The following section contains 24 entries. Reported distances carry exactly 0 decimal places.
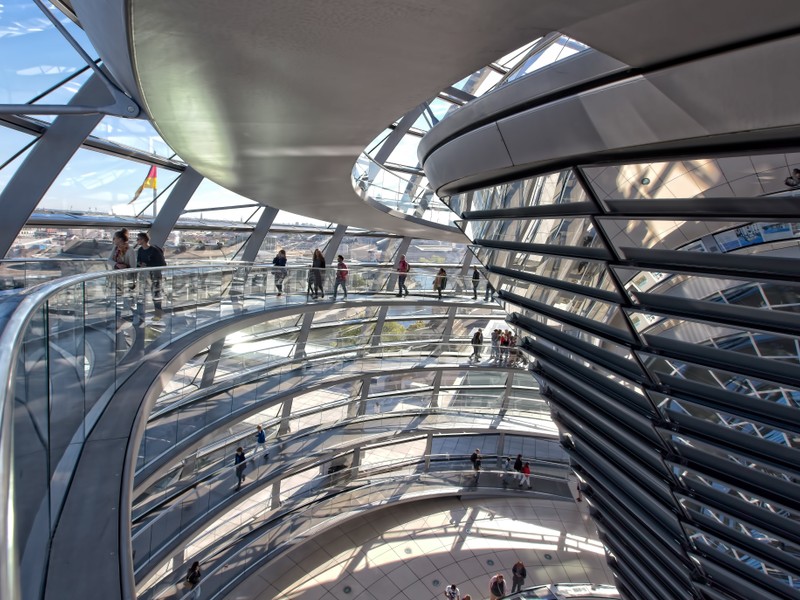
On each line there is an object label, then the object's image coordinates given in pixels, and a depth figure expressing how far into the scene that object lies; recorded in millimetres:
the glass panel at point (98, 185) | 10562
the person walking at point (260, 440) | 17250
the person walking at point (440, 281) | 19431
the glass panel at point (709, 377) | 4574
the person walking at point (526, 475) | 20594
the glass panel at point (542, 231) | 4078
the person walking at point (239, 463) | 14484
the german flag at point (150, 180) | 12739
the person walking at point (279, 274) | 13992
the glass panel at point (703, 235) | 3303
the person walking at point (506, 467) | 20922
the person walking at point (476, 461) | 20719
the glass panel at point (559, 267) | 4328
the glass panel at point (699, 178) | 2740
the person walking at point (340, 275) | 16472
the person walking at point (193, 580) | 12922
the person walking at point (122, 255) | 8172
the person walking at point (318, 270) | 15586
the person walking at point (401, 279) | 18841
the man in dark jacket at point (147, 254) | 9133
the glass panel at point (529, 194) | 3828
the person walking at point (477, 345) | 20406
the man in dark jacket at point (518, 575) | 14992
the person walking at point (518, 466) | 20562
